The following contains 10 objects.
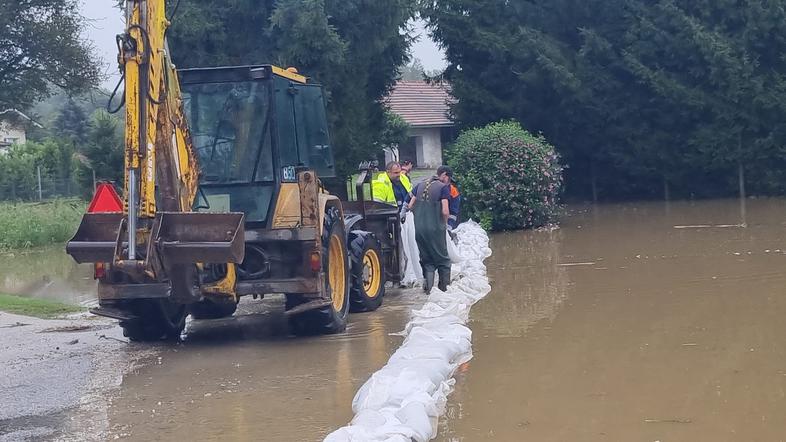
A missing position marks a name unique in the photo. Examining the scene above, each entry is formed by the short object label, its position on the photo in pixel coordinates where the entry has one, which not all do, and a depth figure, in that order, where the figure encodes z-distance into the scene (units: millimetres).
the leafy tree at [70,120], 70250
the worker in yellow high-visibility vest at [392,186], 15820
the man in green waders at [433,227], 12539
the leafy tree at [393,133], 28278
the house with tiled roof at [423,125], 45062
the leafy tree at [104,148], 30344
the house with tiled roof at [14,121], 31909
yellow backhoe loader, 8867
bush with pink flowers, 21484
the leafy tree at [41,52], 28828
